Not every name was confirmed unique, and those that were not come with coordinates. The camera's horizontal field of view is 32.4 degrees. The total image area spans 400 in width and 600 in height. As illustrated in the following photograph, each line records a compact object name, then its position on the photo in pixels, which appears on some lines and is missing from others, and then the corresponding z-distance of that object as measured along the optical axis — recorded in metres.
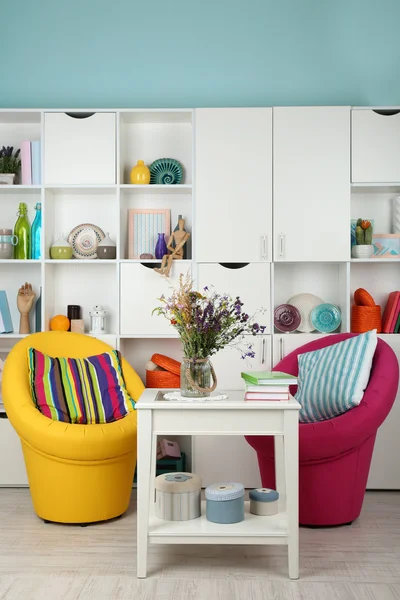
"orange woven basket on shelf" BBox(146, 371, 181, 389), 3.98
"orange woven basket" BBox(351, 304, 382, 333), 3.98
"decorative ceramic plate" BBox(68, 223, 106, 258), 4.21
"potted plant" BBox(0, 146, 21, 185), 4.11
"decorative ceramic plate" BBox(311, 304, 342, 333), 4.02
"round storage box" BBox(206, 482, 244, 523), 2.78
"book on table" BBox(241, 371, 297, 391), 2.72
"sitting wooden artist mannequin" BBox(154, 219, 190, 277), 3.96
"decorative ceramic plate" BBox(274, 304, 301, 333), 4.05
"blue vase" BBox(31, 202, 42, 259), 4.11
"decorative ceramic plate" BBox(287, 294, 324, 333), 4.10
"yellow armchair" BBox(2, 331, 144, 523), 3.18
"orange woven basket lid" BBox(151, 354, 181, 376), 3.98
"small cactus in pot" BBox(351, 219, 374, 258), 4.00
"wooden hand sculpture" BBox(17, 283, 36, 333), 4.08
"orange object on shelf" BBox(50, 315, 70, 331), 4.04
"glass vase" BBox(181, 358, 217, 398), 2.80
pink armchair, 3.12
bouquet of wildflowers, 2.79
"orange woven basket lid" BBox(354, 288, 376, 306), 4.00
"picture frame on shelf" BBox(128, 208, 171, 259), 4.20
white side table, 2.66
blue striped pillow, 3.28
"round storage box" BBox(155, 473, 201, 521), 2.82
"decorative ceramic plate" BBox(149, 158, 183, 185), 4.14
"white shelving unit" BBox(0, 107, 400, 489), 3.95
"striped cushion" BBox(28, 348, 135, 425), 3.43
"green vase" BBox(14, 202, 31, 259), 4.11
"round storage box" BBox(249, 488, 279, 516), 2.90
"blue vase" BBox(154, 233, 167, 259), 4.06
